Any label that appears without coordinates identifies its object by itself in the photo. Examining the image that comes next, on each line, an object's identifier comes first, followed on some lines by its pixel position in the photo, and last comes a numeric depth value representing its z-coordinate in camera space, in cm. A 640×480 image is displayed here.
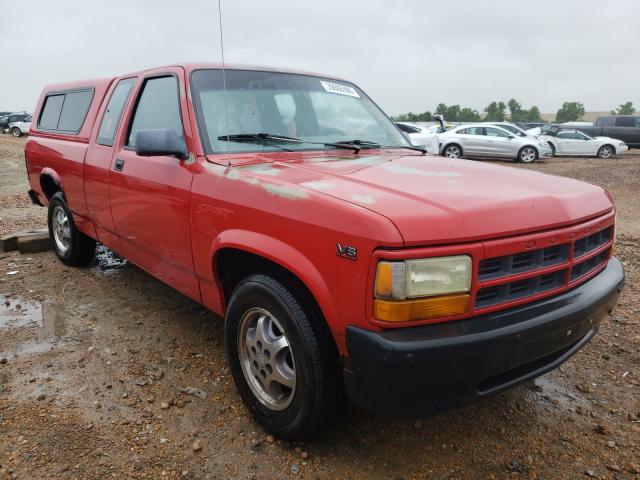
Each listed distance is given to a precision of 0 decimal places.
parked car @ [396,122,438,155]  1720
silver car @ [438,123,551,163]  1861
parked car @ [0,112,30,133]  3647
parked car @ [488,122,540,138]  1945
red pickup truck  190
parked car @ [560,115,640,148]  2391
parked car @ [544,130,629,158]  2141
